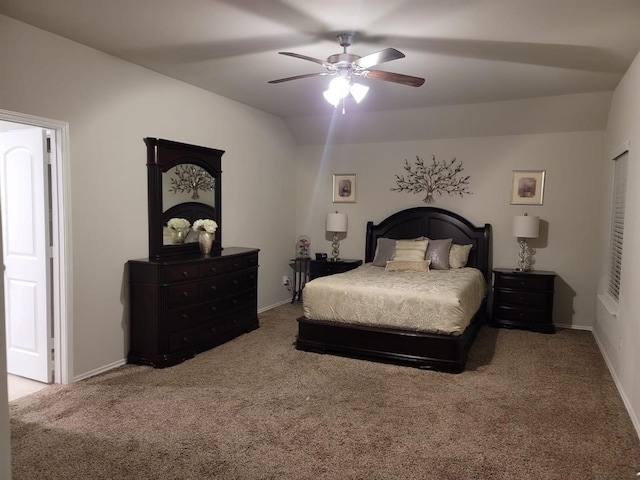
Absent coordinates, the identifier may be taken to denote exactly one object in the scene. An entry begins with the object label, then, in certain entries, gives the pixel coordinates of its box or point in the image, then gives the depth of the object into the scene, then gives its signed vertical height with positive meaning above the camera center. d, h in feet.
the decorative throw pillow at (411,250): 18.47 -1.70
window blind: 13.79 -0.36
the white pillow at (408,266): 17.81 -2.25
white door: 11.92 -1.28
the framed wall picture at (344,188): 22.17 +0.89
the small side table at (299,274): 22.29 -3.34
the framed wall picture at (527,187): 18.80 +0.92
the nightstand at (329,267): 20.84 -2.72
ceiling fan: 10.73 +3.28
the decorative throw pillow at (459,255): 18.74 -1.90
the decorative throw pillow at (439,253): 18.43 -1.81
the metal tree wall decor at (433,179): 20.06 +1.27
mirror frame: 14.21 +0.93
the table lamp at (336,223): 21.43 -0.76
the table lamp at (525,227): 17.88 -0.69
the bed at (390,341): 13.05 -4.01
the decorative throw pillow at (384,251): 19.48 -1.87
